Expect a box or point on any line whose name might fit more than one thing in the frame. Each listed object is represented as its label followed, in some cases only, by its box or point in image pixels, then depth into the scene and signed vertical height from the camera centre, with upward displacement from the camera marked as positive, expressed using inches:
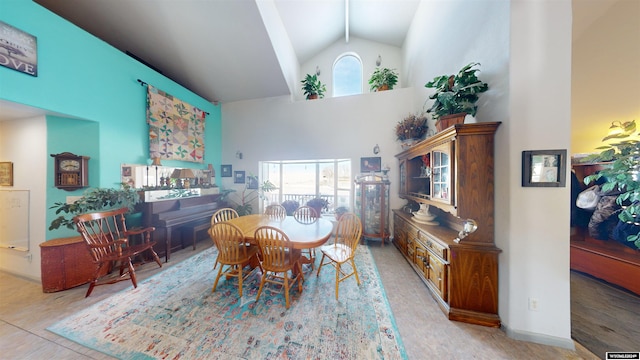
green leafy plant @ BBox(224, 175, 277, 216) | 186.0 -16.3
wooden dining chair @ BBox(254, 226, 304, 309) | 75.8 -32.9
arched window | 194.1 +112.7
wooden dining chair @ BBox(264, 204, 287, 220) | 126.0 -24.3
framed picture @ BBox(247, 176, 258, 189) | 189.3 -3.7
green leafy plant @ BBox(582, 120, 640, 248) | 67.9 +3.3
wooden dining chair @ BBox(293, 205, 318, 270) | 114.3 -25.9
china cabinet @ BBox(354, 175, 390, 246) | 145.1 -22.8
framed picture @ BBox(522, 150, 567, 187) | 58.6 +3.5
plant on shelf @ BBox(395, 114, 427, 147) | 132.2 +37.5
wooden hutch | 67.0 -22.5
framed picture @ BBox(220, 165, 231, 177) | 194.4 +8.2
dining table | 79.1 -27.0
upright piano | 119.6 -27.8
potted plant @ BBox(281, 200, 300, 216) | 175.6 -26.9
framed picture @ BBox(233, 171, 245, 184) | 192.2 +1.6
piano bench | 137.9 -39.8
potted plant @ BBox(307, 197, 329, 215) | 167.3 -24.0
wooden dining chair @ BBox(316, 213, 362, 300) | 88.3 -32.8
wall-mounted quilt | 134.6 +42.5
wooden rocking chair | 84.7 -35.7
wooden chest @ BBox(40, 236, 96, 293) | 86.4 -42.7
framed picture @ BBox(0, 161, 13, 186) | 105.3 +3.2
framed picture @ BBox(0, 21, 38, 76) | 77.5 +58.1
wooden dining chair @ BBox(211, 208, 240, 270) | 107.7 -25.4
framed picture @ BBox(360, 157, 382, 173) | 161.9 +13.2
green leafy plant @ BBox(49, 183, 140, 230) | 91.2 -13.3
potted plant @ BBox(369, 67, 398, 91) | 162.6 +90.1
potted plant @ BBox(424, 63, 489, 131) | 72.2 +34.5
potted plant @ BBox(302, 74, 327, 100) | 175.0 +89.4
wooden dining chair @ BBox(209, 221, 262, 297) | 81.6 -31.3
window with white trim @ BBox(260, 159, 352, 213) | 182.4 -1.6
